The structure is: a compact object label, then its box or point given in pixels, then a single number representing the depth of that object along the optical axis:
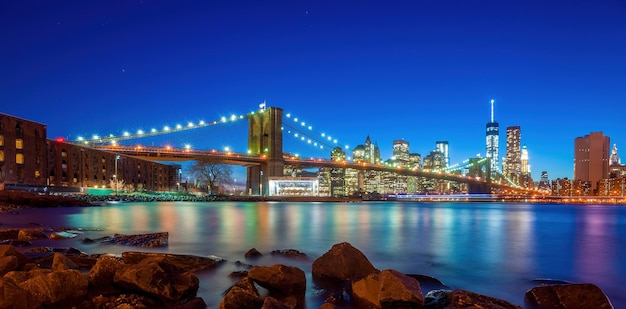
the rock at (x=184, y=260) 8.41
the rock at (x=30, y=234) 13.19
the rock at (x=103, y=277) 6.74
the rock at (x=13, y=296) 5.30
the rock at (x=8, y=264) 7.21
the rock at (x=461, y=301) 6.24
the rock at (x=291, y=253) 11.74
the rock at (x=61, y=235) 13.90
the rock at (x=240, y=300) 5.95
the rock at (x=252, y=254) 11.52
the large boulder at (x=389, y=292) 6.12
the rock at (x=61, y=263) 7.54
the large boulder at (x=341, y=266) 8.02
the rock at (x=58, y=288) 5.88
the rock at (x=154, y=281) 6.45
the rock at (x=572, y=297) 6.56
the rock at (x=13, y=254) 7.67
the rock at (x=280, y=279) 7.21
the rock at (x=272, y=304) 5.65
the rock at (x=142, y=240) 12.71
